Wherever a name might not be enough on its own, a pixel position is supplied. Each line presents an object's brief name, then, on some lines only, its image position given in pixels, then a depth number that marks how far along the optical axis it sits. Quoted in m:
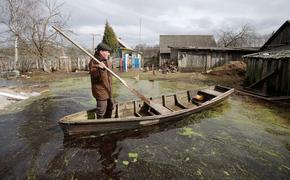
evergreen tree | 24.45
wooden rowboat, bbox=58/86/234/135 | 4.21
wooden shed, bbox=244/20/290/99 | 8.34
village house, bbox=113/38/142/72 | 20.55
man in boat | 4.18
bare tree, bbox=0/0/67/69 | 16.58
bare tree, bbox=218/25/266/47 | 33.96
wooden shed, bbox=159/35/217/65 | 24.77
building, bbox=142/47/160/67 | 25.36
